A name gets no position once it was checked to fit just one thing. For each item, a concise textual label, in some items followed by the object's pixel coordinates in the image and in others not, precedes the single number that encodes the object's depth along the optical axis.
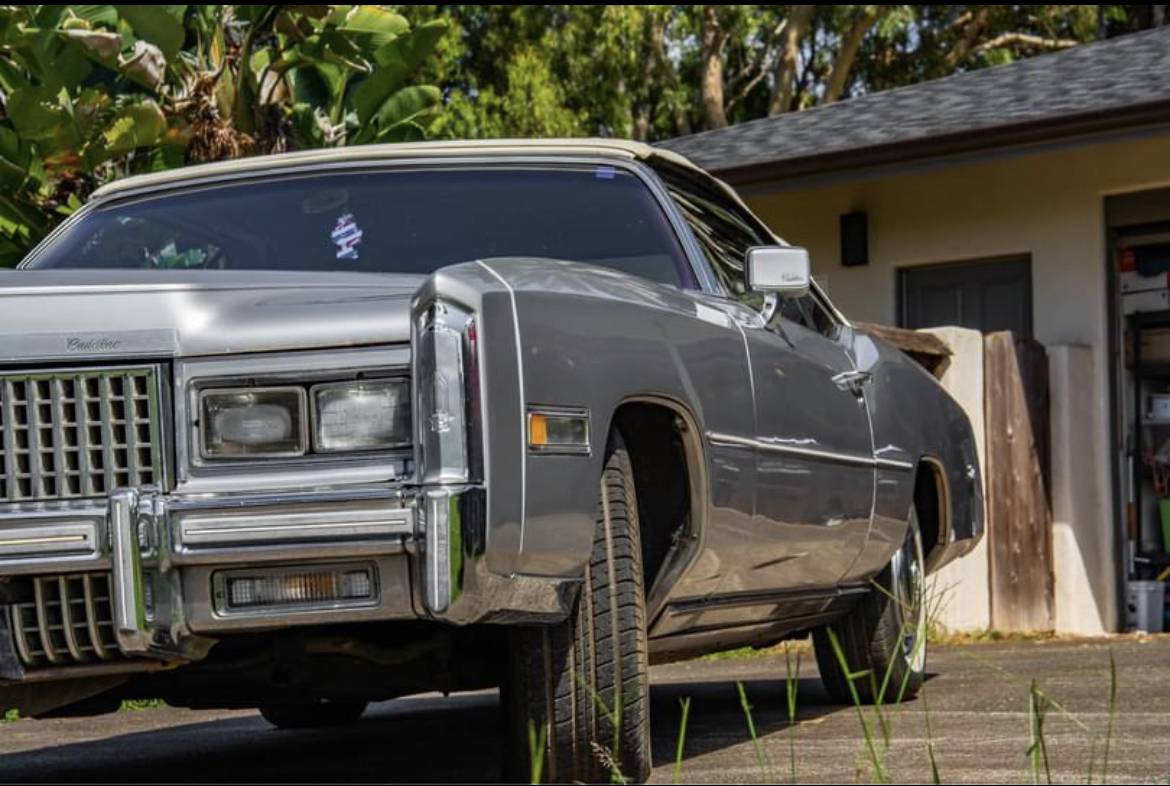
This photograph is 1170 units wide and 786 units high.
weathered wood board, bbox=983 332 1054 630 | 11.91
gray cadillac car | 4.13
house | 12.41
